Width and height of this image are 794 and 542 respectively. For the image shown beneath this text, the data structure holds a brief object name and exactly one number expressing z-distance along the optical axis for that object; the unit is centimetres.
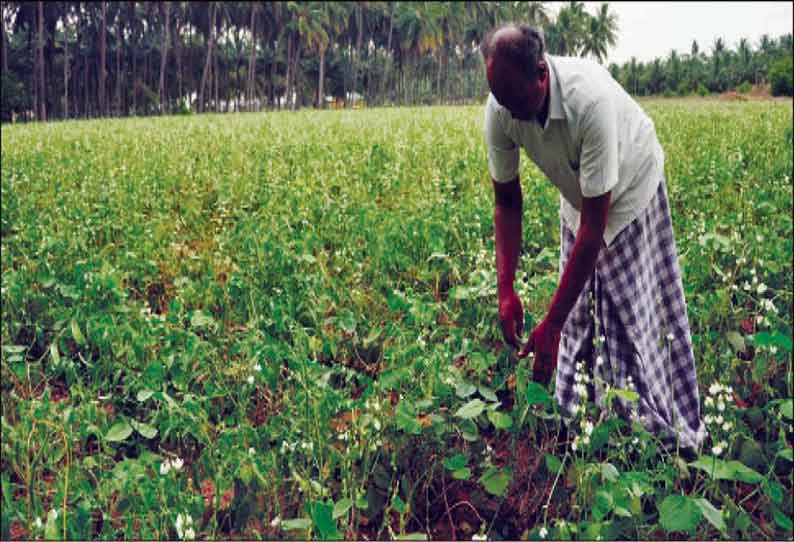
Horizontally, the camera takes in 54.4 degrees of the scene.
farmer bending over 227
